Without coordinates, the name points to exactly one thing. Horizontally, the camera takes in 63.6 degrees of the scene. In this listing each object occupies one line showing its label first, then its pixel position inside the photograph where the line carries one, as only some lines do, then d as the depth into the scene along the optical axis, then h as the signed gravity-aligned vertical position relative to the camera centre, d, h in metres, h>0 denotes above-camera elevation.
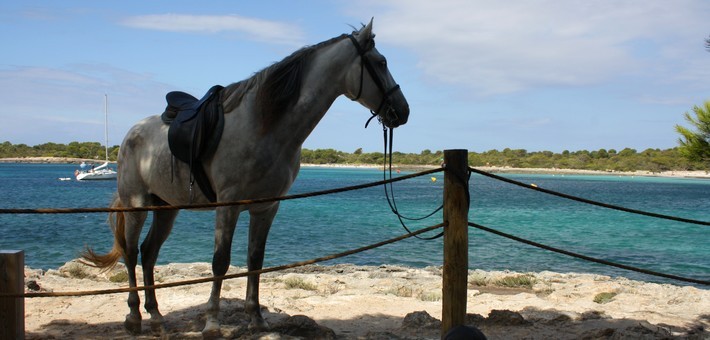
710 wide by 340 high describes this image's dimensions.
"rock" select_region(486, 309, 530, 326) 5.50 -1.54
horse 4.05 +0.28
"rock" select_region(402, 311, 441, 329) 5.18 -1.49
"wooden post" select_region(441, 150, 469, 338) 3.55 -0.48
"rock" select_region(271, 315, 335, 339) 4.59 -1.39
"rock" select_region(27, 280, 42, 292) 7.02 -1.63
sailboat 68.69 -2.46
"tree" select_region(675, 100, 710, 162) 15.32 +0.64
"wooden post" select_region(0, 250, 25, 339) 3.67 -0.89
